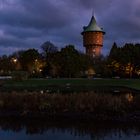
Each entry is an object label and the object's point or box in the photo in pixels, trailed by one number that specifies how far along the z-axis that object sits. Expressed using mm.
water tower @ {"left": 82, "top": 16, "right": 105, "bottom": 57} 94556
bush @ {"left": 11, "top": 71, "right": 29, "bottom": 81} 38853
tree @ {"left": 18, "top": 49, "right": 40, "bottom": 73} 60361
